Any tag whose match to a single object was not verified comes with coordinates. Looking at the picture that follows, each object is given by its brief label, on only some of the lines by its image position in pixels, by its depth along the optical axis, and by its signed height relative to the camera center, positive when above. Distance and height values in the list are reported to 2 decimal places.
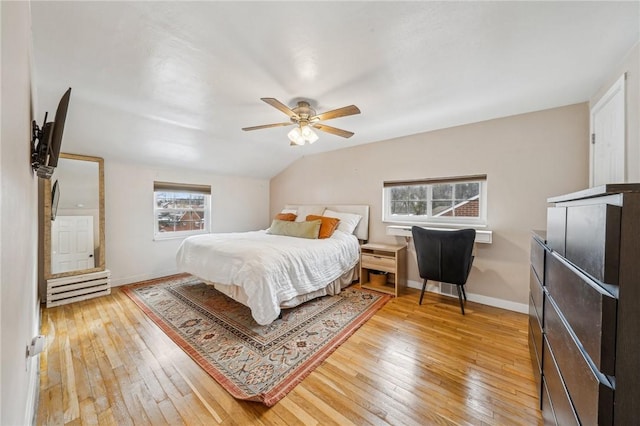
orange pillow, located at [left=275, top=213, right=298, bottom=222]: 4.16 -0.15
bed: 2.25 -0.64
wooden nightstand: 3.15 -0.77
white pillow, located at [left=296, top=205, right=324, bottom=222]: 4.32 -0.05
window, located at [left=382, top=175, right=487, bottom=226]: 3.00 +0.12
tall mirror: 2.85 -0.13
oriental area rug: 1.69 -1.17
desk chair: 2.52 -0.49
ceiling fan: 2.18 +0.84
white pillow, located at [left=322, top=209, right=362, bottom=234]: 3.75 -0.20
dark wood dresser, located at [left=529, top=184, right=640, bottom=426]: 0.60 -0.29
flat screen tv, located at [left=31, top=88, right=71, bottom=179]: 1.37 +0.38
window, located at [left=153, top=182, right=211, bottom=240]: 3.94 -0.02
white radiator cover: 2.77 -0.99
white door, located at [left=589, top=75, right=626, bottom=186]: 1.70 +0.59
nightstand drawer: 3.17 -0.73
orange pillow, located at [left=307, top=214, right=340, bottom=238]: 3.50 -0.26
